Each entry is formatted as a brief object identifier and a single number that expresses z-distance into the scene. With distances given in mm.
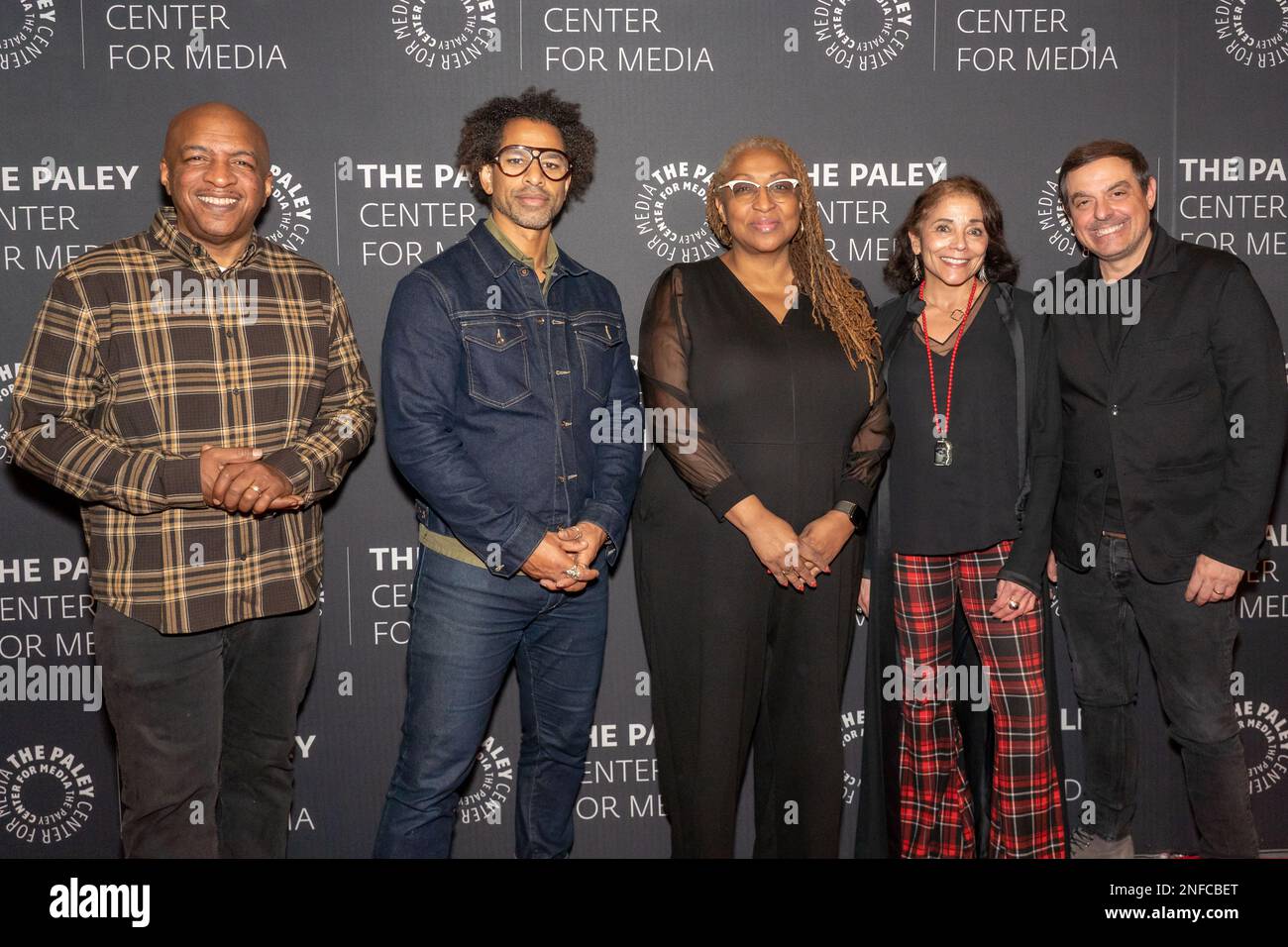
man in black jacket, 2736
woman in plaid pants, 2771
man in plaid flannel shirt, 2365
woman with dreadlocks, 2623
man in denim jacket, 2457
